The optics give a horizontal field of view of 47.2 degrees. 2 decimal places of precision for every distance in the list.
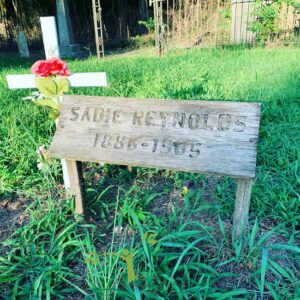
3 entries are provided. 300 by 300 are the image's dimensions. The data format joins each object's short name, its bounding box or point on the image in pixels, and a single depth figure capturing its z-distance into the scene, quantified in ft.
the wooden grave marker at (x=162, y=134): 5.09
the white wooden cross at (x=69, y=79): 6.31
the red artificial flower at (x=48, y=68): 6.15
